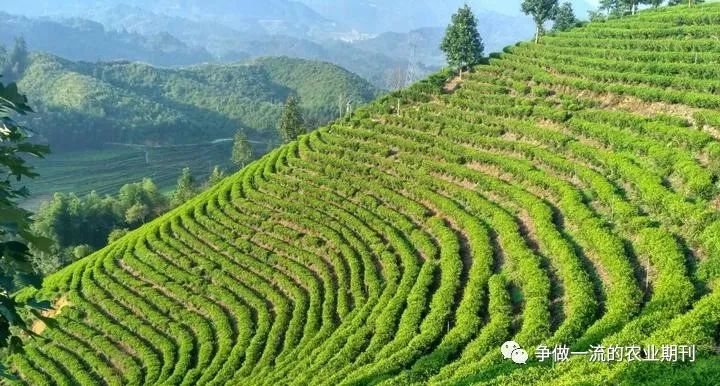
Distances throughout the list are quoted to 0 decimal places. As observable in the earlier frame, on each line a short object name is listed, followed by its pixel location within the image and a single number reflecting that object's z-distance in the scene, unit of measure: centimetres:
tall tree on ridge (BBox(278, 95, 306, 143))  5431
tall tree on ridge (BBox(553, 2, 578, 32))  5488
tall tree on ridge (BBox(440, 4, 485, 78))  4247
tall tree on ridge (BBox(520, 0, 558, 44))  4700
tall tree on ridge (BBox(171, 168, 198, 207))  5431
